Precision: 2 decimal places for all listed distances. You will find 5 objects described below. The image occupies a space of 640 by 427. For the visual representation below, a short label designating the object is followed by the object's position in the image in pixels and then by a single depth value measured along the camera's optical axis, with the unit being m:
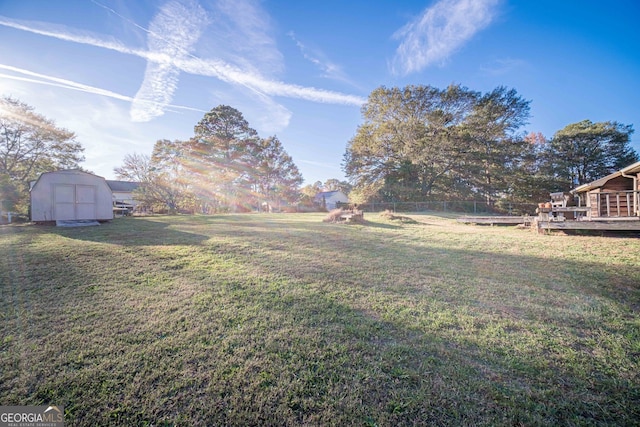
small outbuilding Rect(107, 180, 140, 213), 29.31
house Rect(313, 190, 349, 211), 34.48
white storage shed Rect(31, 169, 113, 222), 9.61
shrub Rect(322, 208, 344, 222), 12.55
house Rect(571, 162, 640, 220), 8.38
